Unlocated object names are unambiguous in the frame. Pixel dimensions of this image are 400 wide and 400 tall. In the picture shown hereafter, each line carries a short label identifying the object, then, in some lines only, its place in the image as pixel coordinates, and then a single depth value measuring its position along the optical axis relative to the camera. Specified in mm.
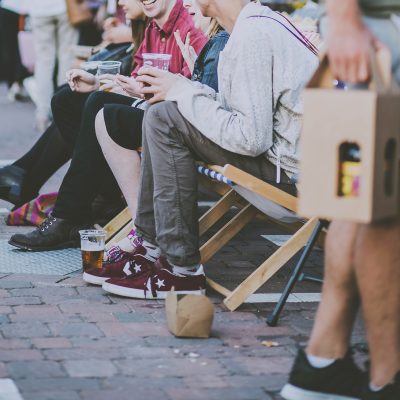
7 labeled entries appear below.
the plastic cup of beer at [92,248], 6958
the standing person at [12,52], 19221
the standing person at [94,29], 16553
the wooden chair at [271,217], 6007
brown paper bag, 5613
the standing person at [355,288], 4175
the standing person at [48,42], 14958
